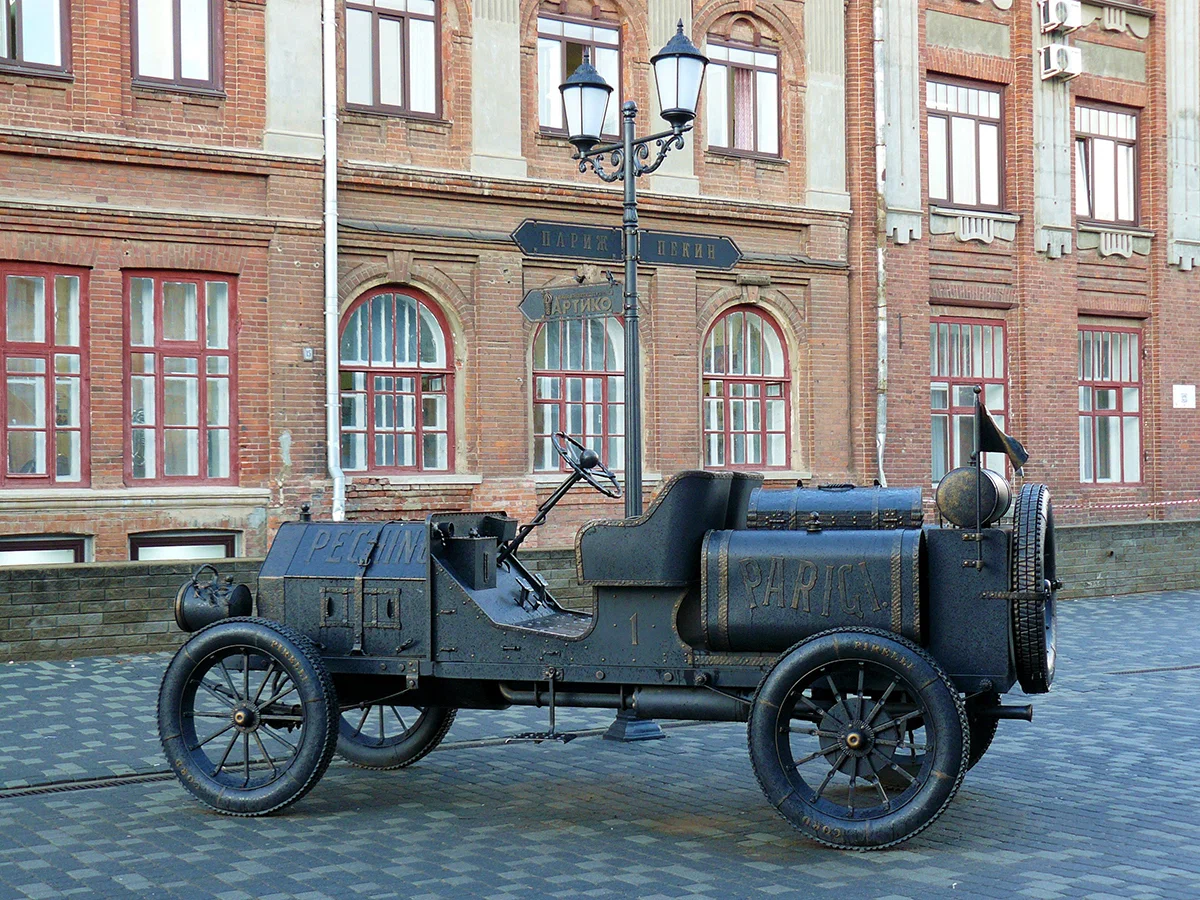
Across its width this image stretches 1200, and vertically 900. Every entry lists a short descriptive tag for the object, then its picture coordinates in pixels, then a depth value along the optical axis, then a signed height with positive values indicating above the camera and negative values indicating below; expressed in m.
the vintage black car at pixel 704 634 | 6.12 -0.70
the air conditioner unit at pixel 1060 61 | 21.08 +5.80
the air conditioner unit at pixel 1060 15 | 20.98 +6.44
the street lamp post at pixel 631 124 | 9.55 +2.36
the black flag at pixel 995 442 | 6.43 +0.12
